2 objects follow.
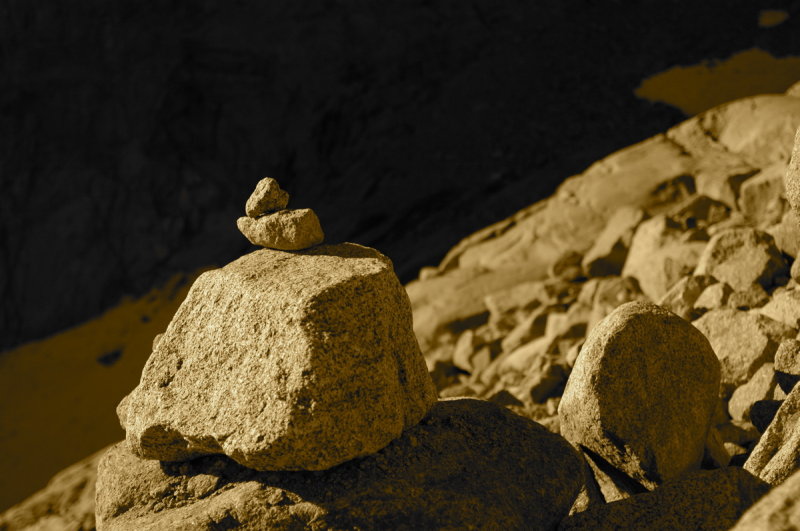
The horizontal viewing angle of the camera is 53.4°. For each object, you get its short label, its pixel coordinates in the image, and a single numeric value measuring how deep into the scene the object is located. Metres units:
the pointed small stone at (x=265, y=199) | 2.90
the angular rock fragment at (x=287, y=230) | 2.80
